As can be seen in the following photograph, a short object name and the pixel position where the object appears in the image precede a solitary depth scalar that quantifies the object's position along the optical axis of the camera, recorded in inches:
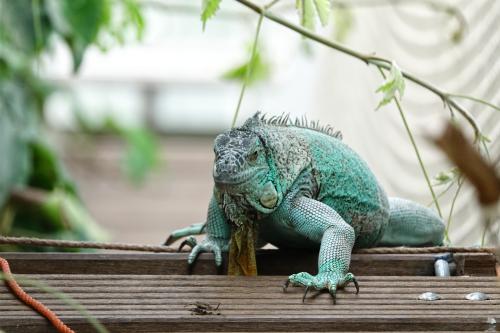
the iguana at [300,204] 161.5
